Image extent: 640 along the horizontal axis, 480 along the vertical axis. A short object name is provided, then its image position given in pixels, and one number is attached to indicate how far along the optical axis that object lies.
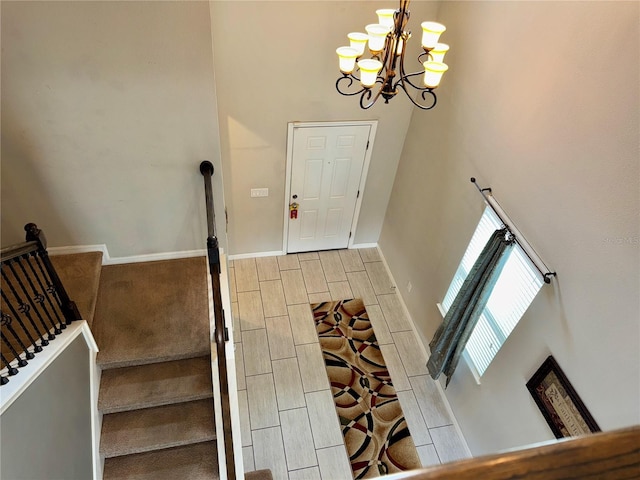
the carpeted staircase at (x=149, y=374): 3.08
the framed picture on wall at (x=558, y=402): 2.73
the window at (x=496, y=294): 3.18
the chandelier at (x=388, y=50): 2.56
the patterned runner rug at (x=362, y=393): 4.09
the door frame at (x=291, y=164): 4.82
